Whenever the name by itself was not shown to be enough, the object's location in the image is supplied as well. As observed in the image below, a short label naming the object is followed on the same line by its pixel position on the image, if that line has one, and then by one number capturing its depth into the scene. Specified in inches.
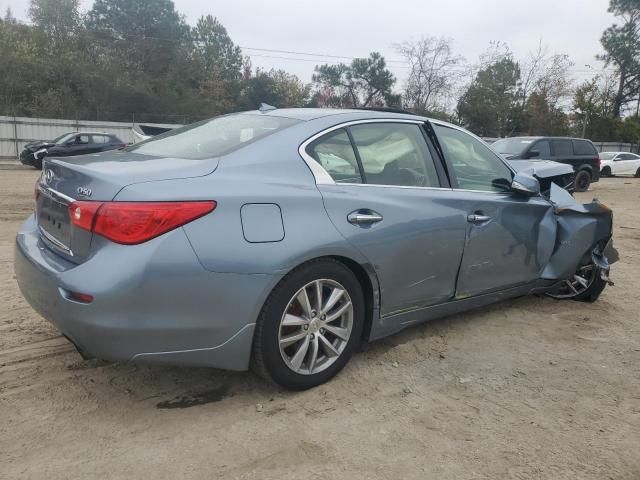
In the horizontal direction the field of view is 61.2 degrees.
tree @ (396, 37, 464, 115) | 1558.8
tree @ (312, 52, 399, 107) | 1863.9
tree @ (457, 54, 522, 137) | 1611.7
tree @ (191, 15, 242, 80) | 1929.1
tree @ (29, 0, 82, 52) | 1424.7
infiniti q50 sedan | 92.9
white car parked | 974.4
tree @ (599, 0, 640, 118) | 1877.5
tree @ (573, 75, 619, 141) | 1643.7
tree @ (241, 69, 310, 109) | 1716.3
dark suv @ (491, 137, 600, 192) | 538.3
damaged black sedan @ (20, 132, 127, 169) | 742.5
